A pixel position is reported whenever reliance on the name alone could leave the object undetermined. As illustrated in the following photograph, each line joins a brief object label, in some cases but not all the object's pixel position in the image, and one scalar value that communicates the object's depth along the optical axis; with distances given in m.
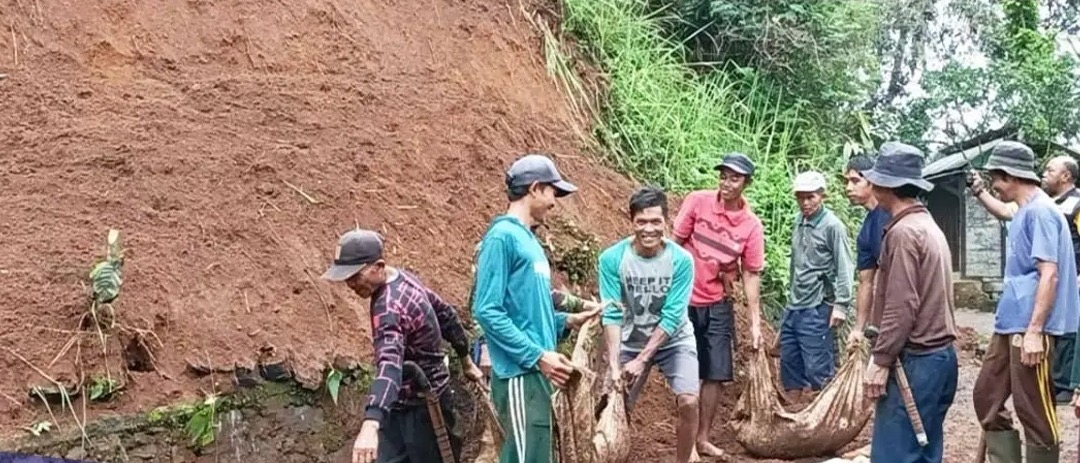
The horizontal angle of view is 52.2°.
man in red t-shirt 6.29
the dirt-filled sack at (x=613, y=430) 5.62
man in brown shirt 4.45
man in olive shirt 6.86
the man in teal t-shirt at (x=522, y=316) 4.22
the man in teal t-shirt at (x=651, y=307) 5.66
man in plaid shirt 3.99
